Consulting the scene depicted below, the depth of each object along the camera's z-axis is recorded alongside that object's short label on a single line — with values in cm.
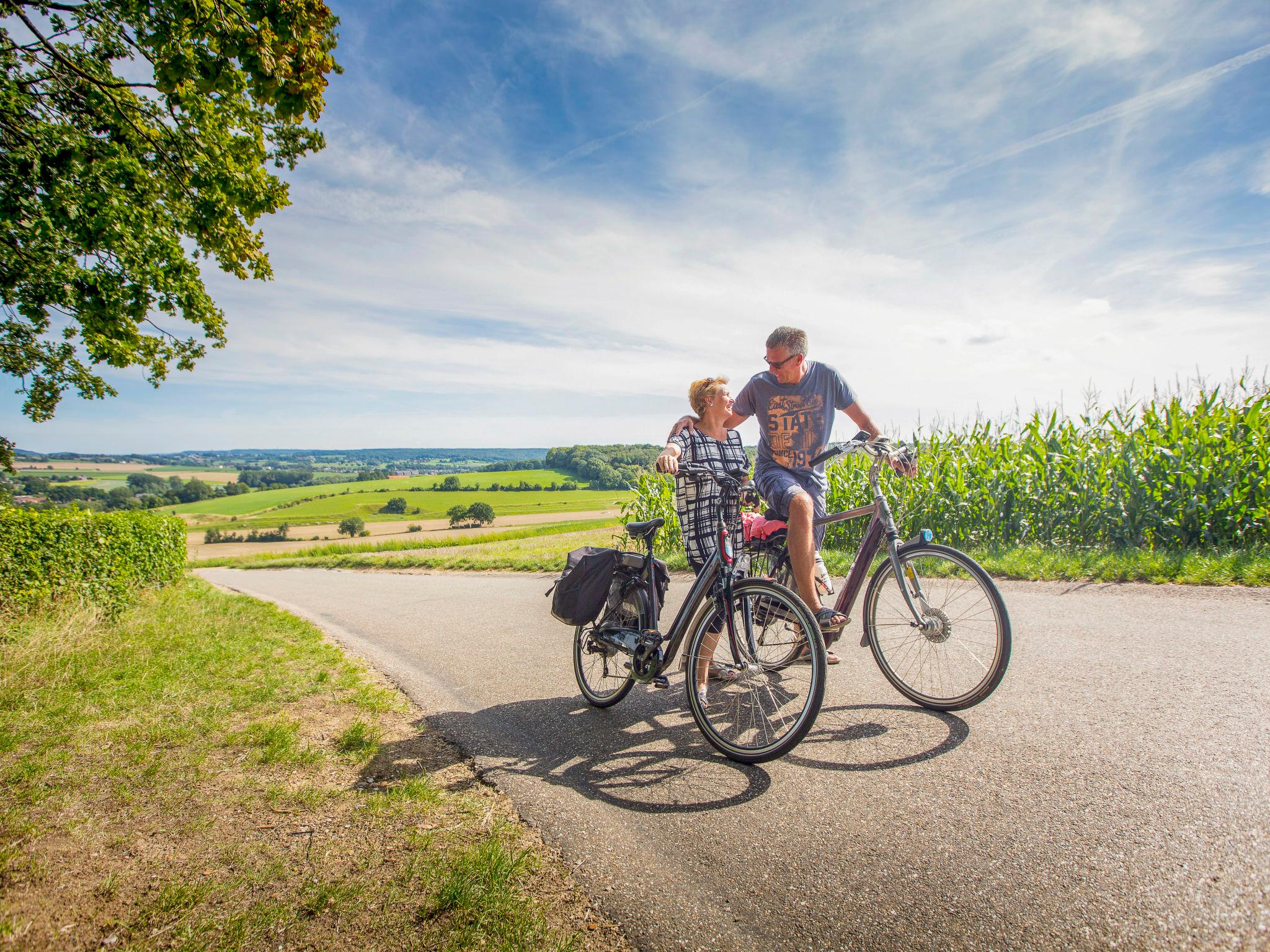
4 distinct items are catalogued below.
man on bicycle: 420
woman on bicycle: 388
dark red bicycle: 347
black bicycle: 318
